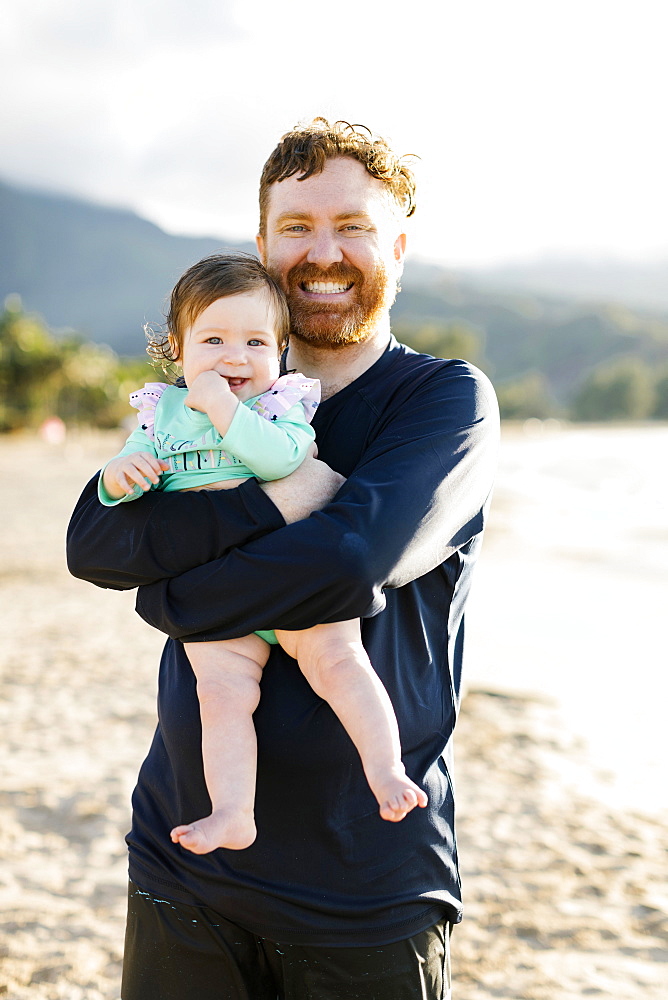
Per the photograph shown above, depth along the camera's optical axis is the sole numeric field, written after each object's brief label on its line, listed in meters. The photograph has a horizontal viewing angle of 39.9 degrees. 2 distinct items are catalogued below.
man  1.78
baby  1.80
